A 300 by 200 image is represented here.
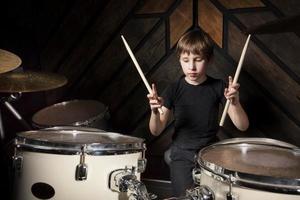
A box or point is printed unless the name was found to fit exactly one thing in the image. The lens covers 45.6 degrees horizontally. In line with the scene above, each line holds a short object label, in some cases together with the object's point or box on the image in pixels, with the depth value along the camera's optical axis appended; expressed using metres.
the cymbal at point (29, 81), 1.50
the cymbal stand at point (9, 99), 1.67
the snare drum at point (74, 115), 1.64
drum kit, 0.91
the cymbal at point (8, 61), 1.21
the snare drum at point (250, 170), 0.85
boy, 1.46
